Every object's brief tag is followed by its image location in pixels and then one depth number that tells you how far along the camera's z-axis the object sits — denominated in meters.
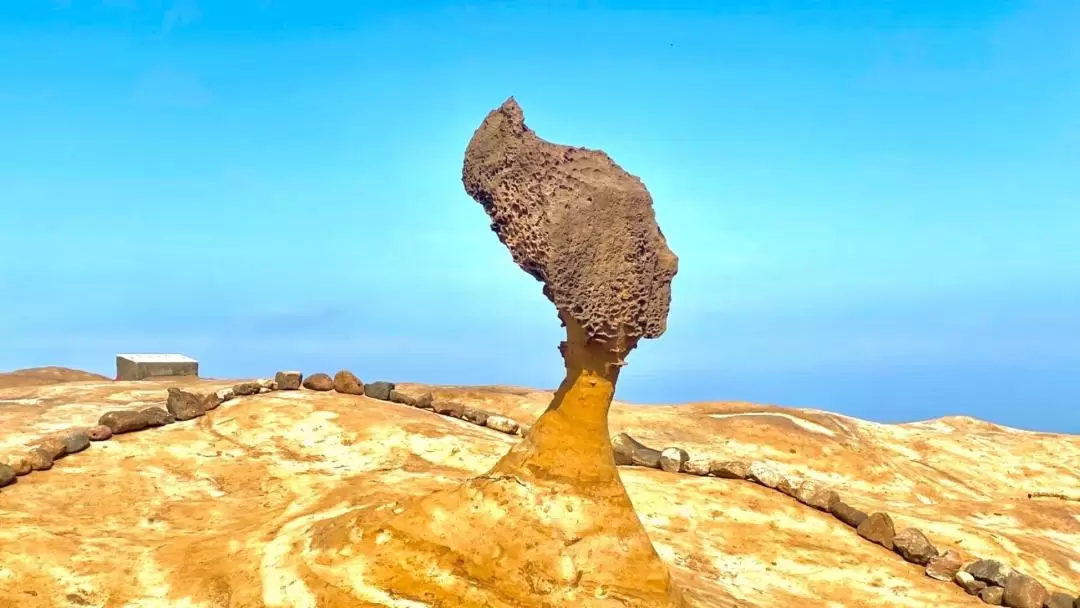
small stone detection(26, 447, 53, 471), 12.71
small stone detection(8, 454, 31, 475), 12.48
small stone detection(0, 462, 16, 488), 12.00
